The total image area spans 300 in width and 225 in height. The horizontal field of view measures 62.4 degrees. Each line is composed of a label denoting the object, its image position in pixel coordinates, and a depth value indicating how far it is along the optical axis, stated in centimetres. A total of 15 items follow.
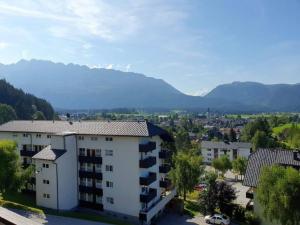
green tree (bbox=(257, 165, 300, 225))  2392
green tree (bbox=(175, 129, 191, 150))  8430
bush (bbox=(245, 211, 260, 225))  2877
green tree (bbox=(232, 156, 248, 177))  6402
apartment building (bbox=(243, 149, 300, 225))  2872
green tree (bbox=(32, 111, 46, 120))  8754
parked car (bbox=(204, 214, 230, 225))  2993
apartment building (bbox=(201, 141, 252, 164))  8476
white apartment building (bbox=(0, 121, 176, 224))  2948
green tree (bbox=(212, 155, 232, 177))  6740
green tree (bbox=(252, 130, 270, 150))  8893
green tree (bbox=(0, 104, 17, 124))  7696
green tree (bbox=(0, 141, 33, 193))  2786
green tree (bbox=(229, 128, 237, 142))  11077
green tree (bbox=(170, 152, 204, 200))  3933
